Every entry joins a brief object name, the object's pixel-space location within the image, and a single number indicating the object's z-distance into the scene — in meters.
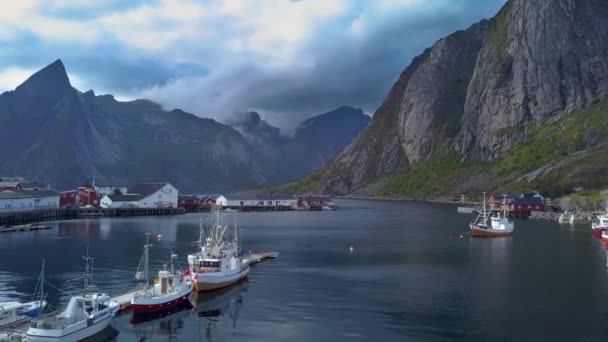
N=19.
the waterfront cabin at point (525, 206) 162.50
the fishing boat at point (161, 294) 42.28
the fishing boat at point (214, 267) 51.69
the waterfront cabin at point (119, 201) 163.12
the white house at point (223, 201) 196.32
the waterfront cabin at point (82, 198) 165.12
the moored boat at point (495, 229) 102.62
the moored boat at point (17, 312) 37.16
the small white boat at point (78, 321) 33.72
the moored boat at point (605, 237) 88.26
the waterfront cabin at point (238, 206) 195.88
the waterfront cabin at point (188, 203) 188.93
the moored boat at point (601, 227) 99.39
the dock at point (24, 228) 102.59
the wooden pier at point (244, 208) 194.26
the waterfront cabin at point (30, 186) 167.10
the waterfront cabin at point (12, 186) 151.25
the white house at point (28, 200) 126.60
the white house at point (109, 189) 193.12
